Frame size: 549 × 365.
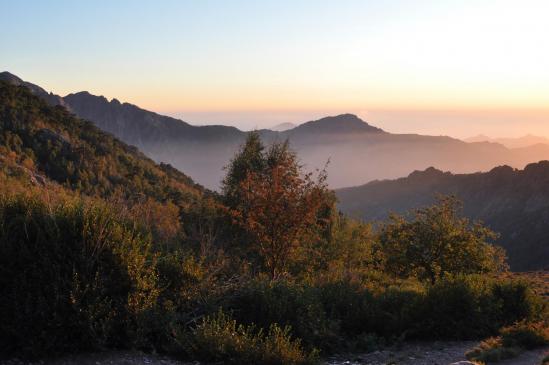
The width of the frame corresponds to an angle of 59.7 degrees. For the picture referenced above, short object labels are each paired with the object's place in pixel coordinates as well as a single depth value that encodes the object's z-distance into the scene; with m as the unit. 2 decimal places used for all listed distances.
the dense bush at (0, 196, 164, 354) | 7.86
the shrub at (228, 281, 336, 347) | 9.95
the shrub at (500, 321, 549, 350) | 10.51
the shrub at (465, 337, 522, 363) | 9.33
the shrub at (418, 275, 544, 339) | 11.34
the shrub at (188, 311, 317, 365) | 7.97
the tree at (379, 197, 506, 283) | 19.27
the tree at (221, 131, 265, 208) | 21.92
